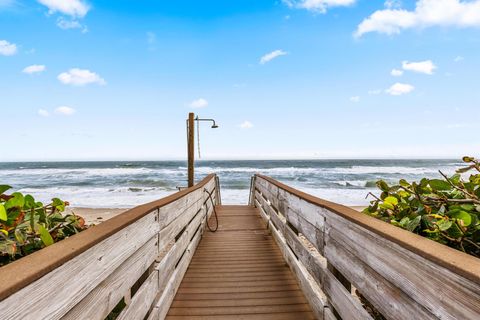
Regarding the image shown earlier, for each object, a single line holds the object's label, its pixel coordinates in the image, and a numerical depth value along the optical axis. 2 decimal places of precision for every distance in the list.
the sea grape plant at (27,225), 1.25
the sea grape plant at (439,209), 1.26
